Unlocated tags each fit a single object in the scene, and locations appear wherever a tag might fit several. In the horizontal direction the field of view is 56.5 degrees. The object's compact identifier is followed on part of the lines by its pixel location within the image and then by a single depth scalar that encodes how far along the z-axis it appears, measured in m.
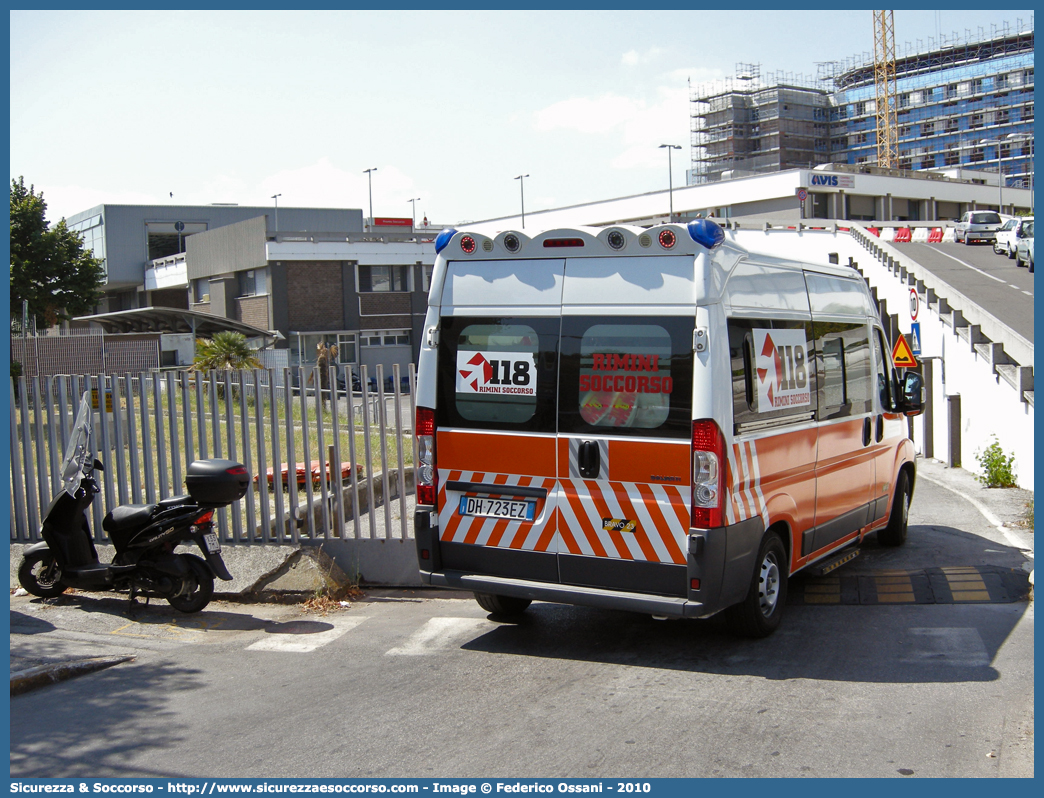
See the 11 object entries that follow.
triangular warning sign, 16.67
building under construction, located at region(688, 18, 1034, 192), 131.25
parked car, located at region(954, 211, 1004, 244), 52.97
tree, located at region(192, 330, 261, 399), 28.33
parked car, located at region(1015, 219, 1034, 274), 39.28
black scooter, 7.65
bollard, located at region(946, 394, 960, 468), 17.02
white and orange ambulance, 6.09
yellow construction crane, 140.62
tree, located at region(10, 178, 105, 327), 43.28
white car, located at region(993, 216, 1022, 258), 43.91
